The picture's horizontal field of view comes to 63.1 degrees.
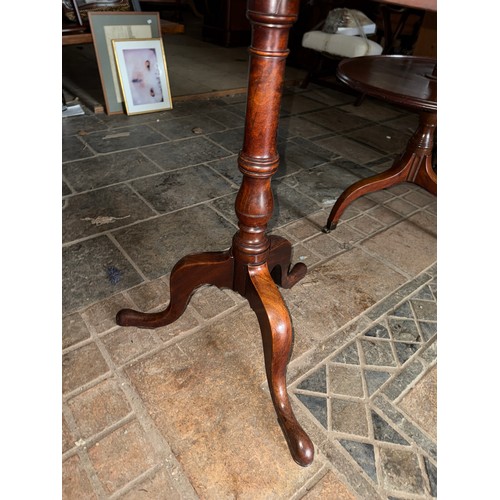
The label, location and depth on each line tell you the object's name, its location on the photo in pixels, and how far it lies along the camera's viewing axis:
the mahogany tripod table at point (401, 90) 1.55
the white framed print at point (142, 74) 2.81
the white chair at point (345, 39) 3.29
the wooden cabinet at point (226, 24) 5.45
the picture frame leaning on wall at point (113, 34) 2.71
